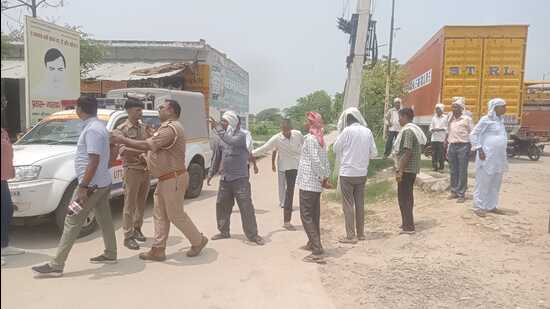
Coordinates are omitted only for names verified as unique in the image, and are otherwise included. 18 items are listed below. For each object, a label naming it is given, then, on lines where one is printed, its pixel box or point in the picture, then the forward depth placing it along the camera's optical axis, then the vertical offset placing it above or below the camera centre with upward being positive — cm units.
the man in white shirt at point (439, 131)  983 -17
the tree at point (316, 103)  9729 +374
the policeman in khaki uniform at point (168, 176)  490 -65
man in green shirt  598 -50
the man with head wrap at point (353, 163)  582 -54
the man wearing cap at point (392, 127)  1220 -14
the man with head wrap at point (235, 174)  582 -72
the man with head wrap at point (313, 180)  533 -70
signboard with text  866 +89
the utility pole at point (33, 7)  1354 +303
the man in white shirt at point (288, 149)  729 -48
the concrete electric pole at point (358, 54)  827 +119
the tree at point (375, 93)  2312 +140
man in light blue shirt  444 -61
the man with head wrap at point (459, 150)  736 -43
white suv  544 -68
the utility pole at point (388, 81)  1991 +175
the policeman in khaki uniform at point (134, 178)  561 -78
